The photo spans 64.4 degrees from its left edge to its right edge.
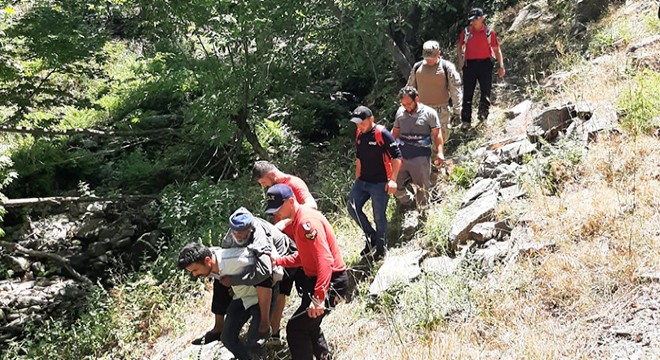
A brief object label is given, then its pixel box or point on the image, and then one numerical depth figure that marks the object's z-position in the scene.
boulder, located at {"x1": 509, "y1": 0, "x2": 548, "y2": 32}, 11.10
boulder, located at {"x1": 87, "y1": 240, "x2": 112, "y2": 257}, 8.66
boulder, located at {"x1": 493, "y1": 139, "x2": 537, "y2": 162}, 6.11
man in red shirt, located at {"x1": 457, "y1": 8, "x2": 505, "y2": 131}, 7.54
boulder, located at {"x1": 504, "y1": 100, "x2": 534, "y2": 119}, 7.69
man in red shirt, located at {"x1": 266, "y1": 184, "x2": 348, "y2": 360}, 3.94
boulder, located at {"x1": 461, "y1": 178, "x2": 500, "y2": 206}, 5.85
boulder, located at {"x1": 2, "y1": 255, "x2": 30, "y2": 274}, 8.07
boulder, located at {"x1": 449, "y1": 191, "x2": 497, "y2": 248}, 5.18
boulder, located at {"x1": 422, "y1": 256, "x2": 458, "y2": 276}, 4.68
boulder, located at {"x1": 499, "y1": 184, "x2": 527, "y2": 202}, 5.35
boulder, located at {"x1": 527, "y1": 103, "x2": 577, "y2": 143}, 6.16
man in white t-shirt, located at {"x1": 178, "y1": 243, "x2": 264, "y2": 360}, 4.03
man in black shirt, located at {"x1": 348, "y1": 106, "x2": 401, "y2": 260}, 5.30
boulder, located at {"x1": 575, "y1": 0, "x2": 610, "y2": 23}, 9.71
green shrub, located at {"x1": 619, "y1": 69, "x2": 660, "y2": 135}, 5.49
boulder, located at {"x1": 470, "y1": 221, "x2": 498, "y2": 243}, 4.98
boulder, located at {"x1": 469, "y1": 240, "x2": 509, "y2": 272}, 4.57
